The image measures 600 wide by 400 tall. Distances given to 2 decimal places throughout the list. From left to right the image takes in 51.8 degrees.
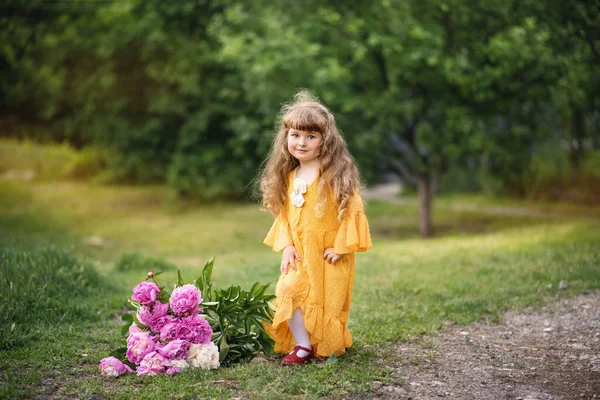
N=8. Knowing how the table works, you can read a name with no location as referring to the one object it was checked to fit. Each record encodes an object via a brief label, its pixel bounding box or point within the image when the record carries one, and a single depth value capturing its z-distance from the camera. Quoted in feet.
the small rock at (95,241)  36.47
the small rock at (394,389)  11.95
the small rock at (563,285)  20.17
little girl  13.06
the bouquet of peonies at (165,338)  12.64
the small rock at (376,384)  12.12
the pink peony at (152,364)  12.52
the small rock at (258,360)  13.46
